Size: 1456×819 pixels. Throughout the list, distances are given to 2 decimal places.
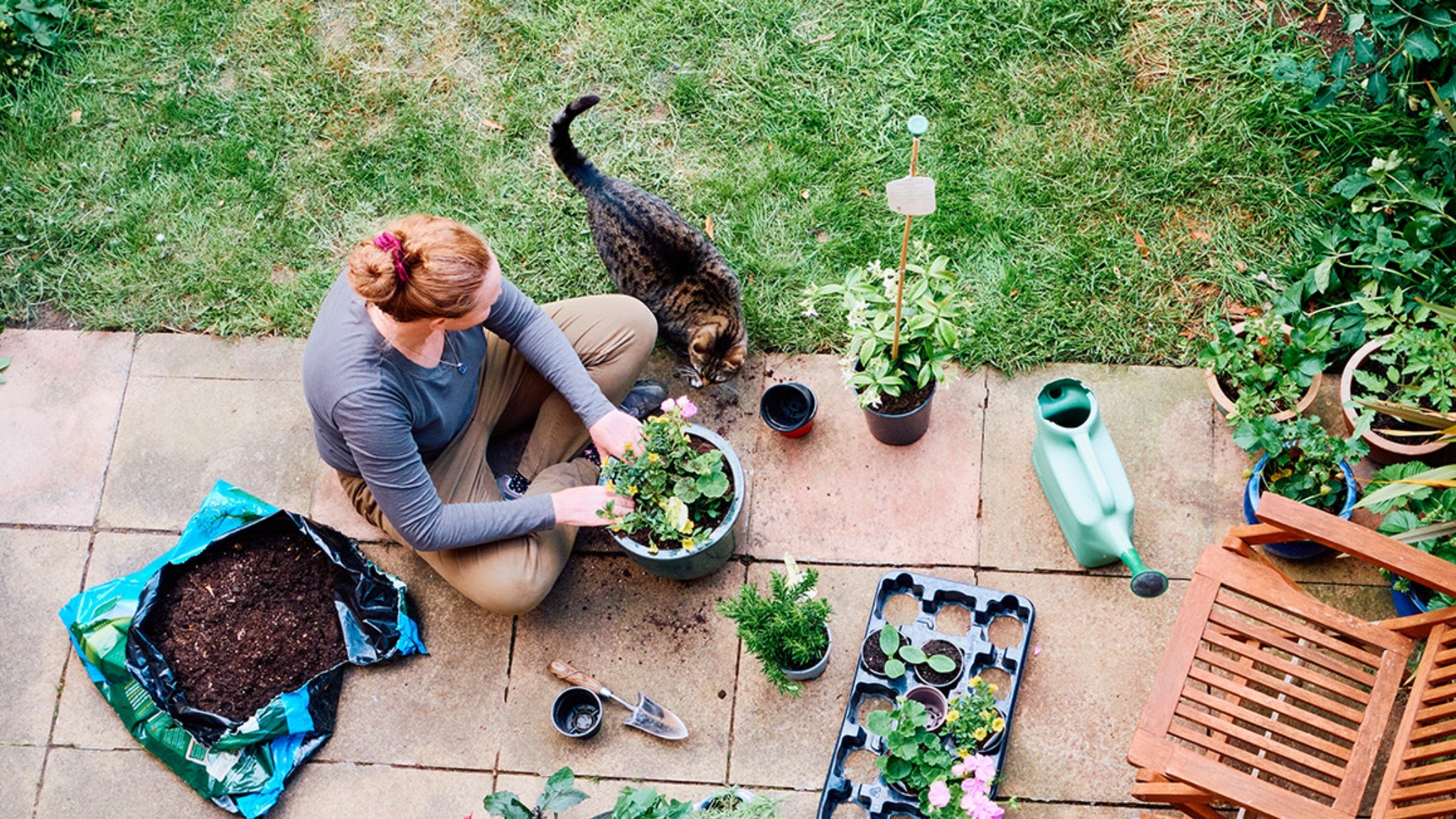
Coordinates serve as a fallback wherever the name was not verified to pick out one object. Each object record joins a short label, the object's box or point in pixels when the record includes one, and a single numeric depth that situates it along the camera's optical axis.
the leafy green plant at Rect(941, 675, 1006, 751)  2.73
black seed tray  2.91
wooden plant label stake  2.34
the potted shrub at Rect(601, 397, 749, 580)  2.82
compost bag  3.03
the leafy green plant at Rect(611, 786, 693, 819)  2.58
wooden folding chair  2.40
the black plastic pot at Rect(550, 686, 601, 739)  3.04
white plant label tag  2.34
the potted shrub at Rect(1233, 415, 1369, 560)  2.85
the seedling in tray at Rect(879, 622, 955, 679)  2.95
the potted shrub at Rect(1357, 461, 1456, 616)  2.61
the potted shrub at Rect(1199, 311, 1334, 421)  2.99
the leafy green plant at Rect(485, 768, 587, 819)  2.64
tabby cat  3.15
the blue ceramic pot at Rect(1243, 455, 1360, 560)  3.00
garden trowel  3.04
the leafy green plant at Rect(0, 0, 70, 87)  3.98
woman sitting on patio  2.42
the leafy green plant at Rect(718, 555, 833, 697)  2.84
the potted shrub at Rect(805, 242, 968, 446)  2.84
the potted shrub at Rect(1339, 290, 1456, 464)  2.80
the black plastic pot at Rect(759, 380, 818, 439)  3.23
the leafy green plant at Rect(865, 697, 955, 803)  2.74
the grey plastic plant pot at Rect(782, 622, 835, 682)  3.01
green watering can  2.89
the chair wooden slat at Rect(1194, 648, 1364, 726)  2.52
